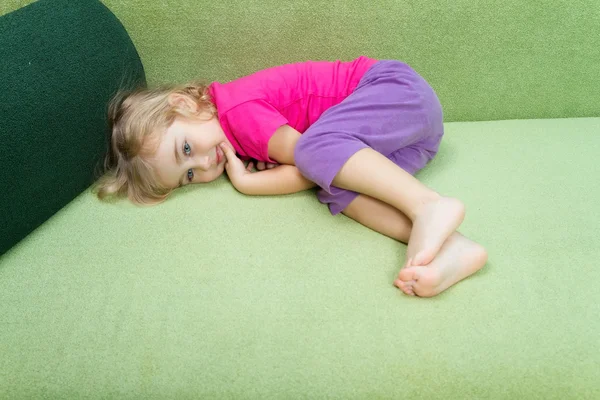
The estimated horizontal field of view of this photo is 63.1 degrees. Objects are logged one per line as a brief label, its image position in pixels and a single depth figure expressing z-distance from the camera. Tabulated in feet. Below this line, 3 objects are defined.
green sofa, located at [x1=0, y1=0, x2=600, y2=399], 2.45
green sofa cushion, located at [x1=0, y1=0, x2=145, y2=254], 3.10
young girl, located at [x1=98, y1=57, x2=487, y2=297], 3.11
